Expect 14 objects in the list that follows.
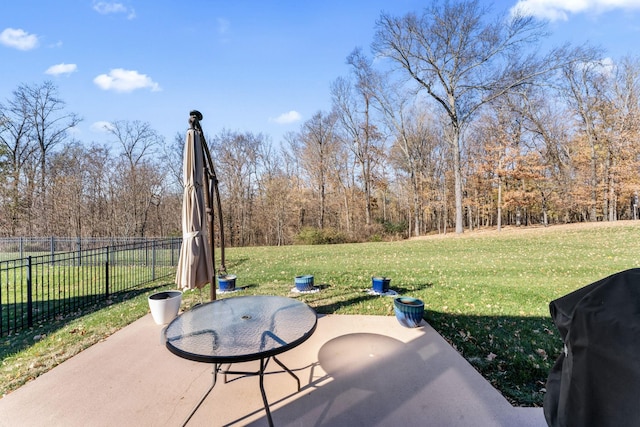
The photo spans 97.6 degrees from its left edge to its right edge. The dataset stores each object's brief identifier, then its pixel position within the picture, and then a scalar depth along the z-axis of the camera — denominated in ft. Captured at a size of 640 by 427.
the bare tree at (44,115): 54.80
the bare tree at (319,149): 70.18
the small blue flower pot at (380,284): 16.70
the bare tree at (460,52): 48.85
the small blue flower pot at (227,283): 17.95
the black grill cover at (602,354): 3.09
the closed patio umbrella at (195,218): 9.13
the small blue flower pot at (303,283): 17.84
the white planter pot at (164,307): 12.52
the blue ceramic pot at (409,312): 11.69
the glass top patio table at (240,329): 5.43
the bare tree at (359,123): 69.19
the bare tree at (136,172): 55.21
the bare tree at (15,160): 47.96
